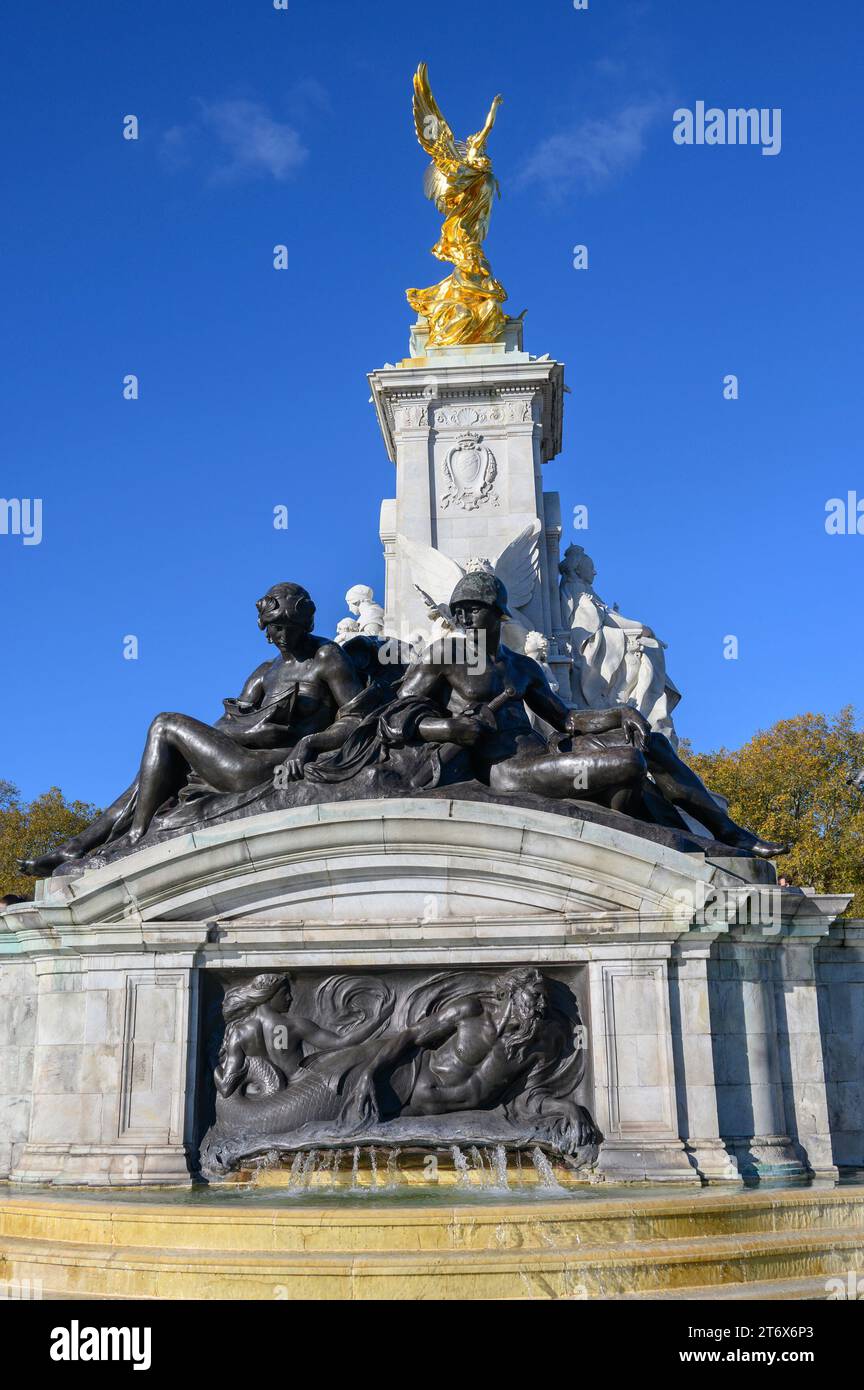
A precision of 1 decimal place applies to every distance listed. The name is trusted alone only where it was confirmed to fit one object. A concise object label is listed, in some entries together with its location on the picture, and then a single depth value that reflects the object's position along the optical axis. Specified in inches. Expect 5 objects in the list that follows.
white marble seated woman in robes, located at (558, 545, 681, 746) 952.9
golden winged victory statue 1036.5
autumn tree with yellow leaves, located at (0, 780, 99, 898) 1438.2
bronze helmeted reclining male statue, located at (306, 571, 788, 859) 395.2
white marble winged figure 912.9
